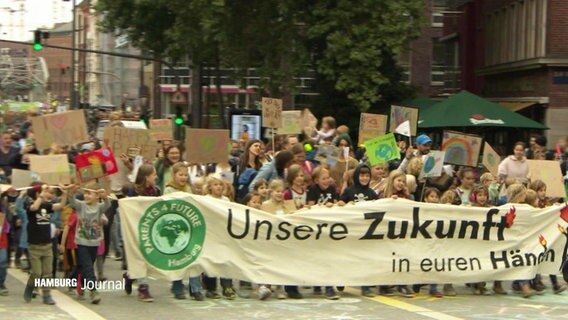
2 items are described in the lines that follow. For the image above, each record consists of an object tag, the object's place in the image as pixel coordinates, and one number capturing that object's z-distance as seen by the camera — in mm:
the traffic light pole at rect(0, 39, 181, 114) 35531
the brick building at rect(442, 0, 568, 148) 31578
